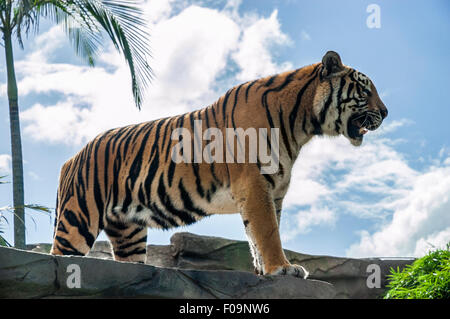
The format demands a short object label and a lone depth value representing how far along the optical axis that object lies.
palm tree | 9.26
